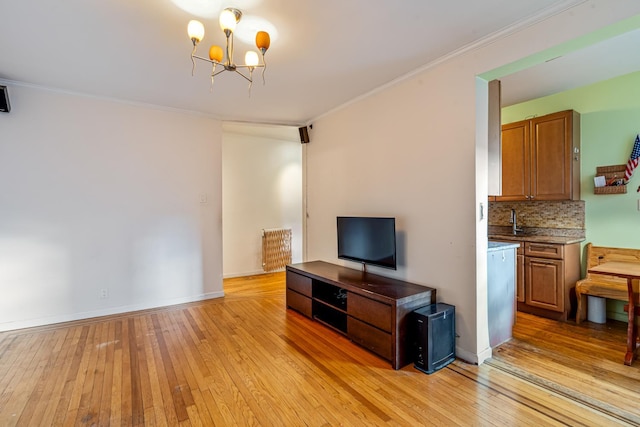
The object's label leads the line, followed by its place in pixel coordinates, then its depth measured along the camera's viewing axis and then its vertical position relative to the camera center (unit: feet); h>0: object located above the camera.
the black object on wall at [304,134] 15.23 +3.82
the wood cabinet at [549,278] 11.08 -2.59
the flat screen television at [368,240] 10.05 -1.05
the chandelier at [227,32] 6.05 +3.58
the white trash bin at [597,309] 10.84 -3.57
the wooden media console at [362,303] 8.17 -2.95
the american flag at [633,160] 10.57 +1.65
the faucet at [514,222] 13.87 -0.59
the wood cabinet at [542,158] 11.66 +2.05
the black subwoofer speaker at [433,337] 7.82 -3.33
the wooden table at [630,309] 7.90 -2.69
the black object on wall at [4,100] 10.19 +3.80
